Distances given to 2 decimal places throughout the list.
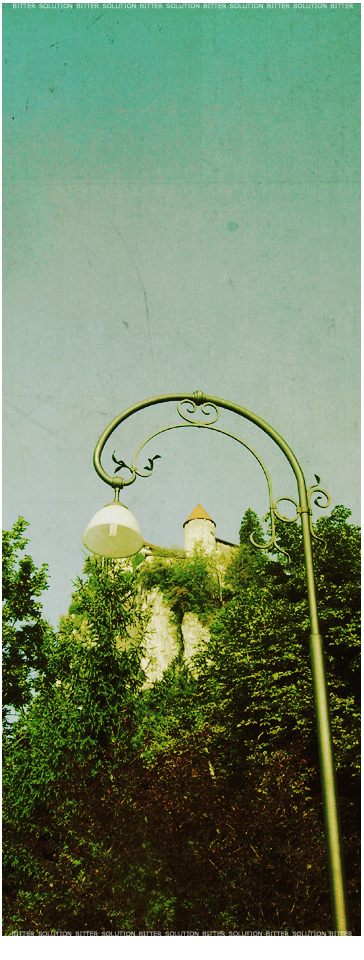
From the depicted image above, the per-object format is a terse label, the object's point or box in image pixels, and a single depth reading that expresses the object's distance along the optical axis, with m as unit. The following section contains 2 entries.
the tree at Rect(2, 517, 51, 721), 20.28
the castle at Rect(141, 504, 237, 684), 42.40
